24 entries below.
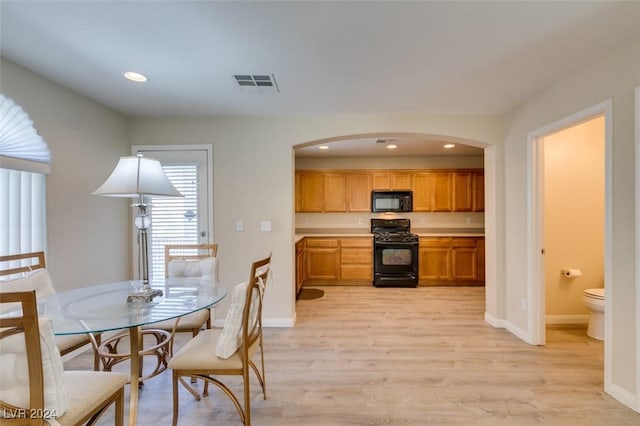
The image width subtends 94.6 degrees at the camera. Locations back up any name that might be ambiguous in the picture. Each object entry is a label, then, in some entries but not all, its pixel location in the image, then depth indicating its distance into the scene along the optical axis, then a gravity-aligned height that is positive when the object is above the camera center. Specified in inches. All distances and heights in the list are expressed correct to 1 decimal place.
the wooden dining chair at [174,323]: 77.1 -32.4
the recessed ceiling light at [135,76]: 89.7 +42.5
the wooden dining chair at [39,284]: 67.7 -16.7
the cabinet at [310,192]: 219.1 +15.8
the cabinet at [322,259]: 206.8 -32.2
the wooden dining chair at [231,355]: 64.0 -31.6
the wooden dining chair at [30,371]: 38.7 -22.0
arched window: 82.5 +9.5
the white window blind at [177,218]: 134.3 -2.2
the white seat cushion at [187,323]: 86.0 -32.5
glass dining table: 56.1 -20.8
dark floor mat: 178.1 -50.6
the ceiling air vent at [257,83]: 92.2 +42.8
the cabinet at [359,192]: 218.1 +15.6
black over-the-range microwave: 214.2 +8.9
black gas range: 199.8 -32.5
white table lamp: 69.0 +6.3
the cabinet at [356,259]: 205.6 -32.0
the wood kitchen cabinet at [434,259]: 202.1 -31.5
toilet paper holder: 125.2 -25.4
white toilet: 110.3 -36.8
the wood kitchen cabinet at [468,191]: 211.3 +15.9
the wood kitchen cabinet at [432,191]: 213.3 +16.0
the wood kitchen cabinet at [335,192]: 218.8 +15.7
